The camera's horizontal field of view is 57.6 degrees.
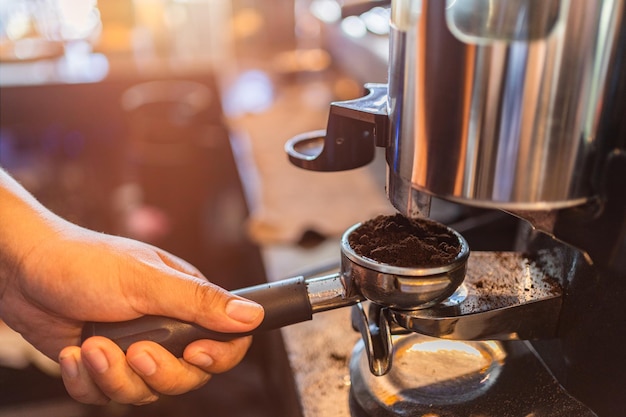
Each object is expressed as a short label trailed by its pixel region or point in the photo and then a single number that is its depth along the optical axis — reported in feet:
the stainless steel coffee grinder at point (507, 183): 1.06
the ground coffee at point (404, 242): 1.37
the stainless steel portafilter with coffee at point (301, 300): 1.38
